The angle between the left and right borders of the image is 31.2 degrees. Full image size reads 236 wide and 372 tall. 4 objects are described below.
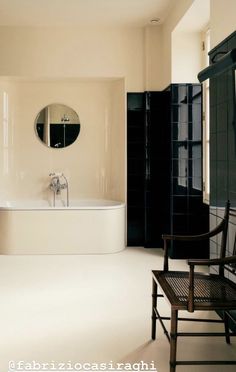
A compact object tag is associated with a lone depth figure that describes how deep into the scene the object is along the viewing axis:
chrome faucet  6.11
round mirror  6.12
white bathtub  5.36
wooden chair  2.13
